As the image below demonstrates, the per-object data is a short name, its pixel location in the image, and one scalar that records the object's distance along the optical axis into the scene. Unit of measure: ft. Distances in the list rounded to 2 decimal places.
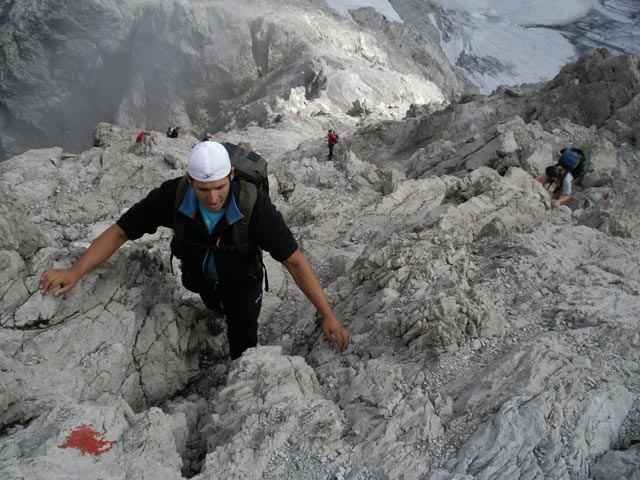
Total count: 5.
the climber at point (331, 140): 54.03
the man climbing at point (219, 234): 13.07
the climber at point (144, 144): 43.34
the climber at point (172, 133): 54.03
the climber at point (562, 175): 30.50
